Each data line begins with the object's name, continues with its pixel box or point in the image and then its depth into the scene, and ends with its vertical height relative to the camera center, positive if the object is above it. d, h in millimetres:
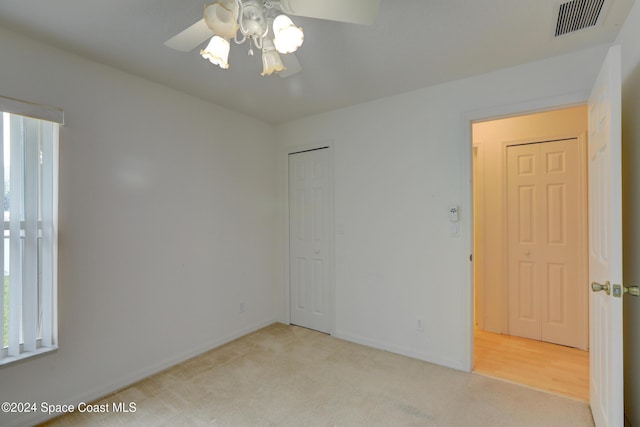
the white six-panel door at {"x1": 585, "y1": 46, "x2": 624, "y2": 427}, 1407 -137
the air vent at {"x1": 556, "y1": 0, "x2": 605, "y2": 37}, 1625 +1131
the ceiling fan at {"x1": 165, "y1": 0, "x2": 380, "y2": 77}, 1177 +818
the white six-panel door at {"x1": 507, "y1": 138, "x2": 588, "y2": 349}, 2951 -300
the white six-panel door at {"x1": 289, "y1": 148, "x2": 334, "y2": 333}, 3410 -311
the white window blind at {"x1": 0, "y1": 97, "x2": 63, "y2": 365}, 1836 -89
